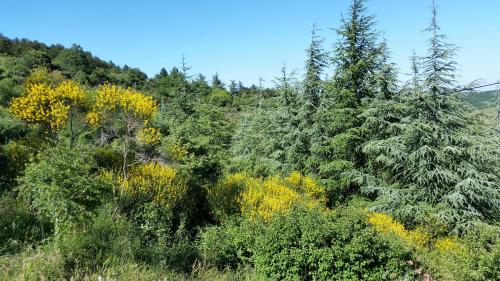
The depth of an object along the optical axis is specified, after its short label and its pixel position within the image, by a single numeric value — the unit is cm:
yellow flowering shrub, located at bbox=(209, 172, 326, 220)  899
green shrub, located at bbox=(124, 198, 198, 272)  633
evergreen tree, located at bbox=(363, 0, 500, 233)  1100
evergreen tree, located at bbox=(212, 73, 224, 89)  7003
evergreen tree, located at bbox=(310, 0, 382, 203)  1359
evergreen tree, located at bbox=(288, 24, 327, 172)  1559
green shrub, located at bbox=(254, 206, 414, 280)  661
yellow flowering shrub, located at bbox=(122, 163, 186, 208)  860
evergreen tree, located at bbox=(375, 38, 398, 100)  1319
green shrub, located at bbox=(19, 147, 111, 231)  526
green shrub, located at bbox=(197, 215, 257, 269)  764
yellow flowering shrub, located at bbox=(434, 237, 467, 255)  867
